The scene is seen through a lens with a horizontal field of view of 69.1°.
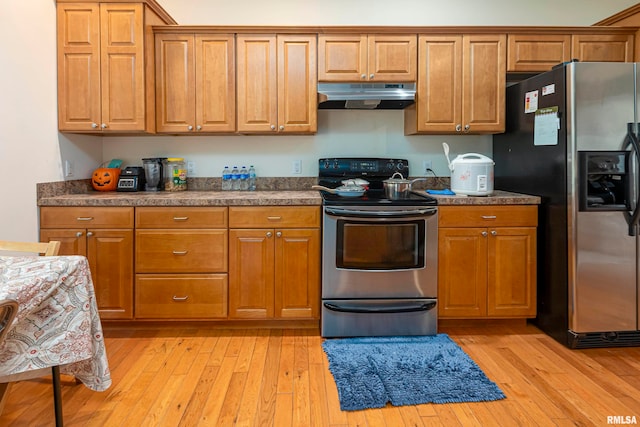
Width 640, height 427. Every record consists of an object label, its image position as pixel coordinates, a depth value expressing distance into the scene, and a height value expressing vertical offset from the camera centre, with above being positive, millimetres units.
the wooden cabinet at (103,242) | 2961 -295
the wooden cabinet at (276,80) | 3318 +832
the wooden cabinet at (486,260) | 3059 -421
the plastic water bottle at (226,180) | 3618 +127
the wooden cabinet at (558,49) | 3355 +1069
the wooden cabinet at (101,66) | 3148 +887
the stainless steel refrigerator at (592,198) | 2701 -8
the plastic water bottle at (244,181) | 3606 +120
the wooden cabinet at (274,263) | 3014 -435
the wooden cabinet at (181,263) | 3002 -433
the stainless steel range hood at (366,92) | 3217 +725
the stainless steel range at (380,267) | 2967 -460
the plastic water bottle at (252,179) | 3660 +137
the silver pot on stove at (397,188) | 3160 +58
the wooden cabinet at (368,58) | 3320 +989
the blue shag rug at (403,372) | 2215 -936
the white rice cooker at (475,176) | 3141 +139
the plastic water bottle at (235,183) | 3635 +104
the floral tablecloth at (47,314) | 1558 -426
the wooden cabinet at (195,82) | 3307 +815
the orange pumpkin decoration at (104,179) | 3469 +128
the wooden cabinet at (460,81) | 3338 +831
